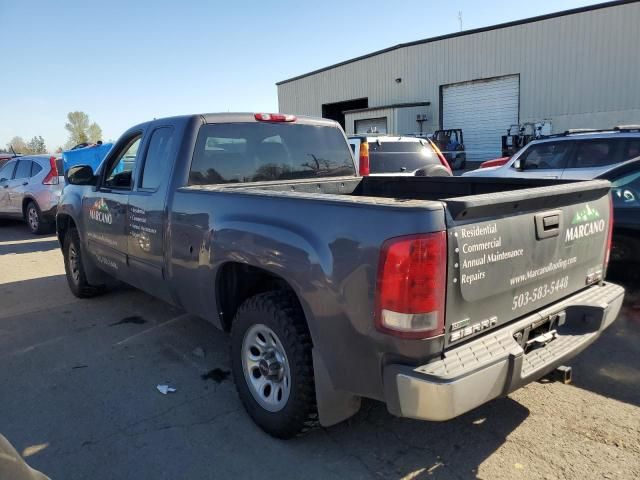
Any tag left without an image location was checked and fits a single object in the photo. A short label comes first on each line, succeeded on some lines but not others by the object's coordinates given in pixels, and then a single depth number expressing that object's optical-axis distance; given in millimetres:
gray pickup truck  2246
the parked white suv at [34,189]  11258
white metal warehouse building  20594
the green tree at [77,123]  78675
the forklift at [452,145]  22094
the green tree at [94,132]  80012
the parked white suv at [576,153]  7824
